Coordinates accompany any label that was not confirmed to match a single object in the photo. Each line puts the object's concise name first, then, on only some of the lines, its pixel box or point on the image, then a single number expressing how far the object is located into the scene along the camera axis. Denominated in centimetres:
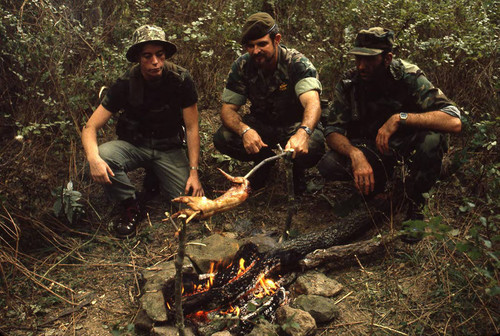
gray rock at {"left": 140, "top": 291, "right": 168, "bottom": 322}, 292
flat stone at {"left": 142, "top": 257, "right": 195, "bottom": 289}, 327
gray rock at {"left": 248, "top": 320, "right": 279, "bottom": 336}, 278
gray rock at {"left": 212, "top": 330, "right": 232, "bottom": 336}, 277
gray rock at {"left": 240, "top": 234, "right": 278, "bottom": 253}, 360
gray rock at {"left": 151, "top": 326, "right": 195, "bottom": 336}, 283
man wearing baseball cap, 375
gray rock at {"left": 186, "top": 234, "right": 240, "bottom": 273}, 348
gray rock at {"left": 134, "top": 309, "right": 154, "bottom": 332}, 296
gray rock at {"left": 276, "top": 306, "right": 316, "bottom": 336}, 278
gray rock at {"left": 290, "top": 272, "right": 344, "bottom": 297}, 323
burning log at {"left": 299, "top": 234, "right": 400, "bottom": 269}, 347
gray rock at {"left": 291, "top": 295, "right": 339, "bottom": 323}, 300
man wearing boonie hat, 414
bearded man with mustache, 412
